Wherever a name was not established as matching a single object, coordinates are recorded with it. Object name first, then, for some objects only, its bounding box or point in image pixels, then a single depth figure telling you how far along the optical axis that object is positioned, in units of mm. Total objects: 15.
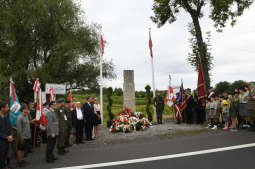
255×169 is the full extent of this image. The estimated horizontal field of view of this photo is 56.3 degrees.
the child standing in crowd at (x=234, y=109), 11367
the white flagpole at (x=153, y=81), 16081
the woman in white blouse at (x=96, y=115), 11699
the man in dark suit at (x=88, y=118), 11141
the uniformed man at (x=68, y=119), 9484
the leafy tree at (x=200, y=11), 18203
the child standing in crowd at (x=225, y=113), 11570
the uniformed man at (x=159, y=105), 15492
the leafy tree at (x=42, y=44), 18688
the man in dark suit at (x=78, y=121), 10391
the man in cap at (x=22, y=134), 7168
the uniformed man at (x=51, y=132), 7363
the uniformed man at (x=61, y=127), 8297
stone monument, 16375
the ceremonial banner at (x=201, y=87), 14336
